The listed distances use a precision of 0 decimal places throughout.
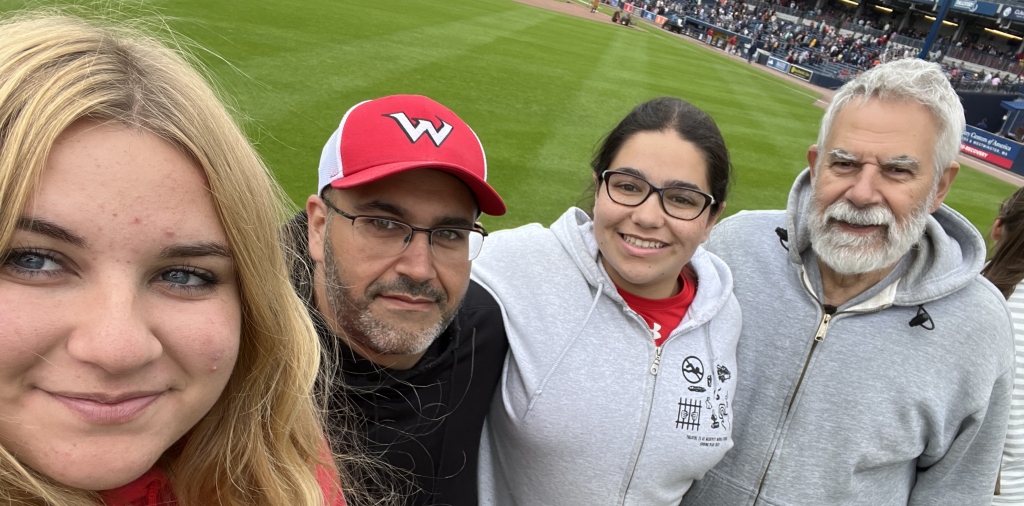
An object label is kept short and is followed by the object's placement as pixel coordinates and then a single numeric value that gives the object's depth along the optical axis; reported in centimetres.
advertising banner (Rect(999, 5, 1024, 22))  3619
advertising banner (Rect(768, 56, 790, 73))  3028
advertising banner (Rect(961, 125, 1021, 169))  1803
